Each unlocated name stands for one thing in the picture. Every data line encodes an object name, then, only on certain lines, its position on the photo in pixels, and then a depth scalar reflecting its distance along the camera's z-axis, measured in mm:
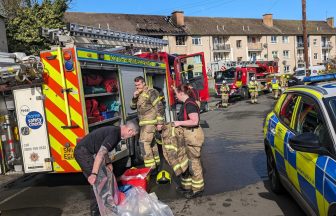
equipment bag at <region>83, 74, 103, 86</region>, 6244
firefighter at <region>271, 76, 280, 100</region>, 25616
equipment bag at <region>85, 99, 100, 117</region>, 6180
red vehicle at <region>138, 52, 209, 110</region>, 11172
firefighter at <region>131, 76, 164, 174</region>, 6855
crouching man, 4391
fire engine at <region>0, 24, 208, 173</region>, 5668
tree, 23953
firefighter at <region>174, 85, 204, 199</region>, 5484
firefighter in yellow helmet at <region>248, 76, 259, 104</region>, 22828
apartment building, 47719
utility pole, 25484
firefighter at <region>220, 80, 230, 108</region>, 21941
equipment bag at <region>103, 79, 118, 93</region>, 6893
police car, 3076
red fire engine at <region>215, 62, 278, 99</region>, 26672
